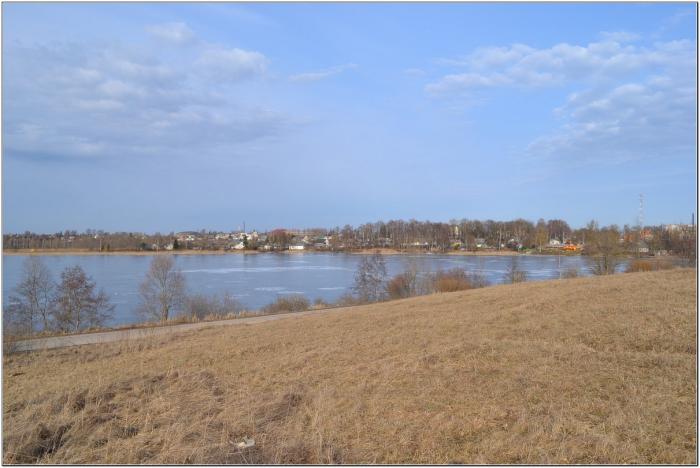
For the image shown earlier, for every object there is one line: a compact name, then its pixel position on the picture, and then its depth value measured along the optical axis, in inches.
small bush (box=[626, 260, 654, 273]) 1424.5
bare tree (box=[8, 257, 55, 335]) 1241.8
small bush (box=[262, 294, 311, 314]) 1169.4
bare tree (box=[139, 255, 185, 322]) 1354.6
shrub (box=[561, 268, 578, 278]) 1609.3
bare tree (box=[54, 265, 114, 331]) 1250.0
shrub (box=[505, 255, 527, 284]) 1636.3
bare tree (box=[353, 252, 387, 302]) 1599.5
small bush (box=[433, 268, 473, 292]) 1529.3
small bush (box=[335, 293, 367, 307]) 1316.3
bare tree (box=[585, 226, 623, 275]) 1573.6
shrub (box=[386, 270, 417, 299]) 1727.5
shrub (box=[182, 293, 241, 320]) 1283.2
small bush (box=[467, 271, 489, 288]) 1596.2
